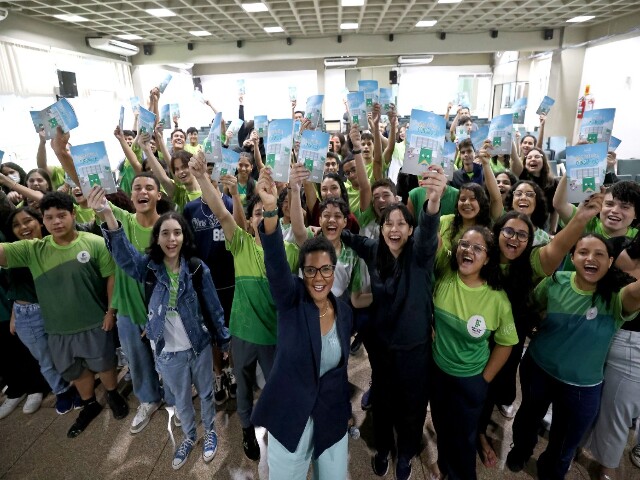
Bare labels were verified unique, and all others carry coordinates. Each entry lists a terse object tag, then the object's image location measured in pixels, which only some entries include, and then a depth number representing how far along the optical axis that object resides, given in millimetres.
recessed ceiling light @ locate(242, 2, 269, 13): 6809
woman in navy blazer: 1475
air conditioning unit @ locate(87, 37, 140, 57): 8488
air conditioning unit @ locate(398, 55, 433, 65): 11113
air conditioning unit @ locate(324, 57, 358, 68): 11250
